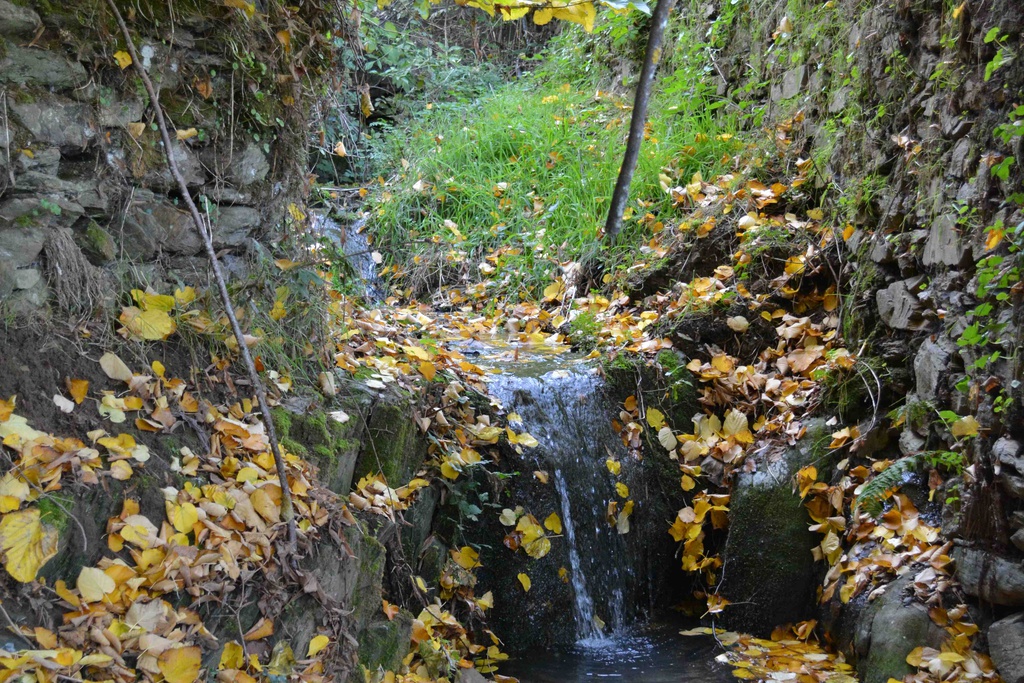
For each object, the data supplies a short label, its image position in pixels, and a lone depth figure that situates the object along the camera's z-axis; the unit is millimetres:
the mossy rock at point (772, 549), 3822
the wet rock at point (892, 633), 3086
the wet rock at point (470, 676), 3018
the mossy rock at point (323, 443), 2869
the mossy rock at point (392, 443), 3215
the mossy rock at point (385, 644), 2721
